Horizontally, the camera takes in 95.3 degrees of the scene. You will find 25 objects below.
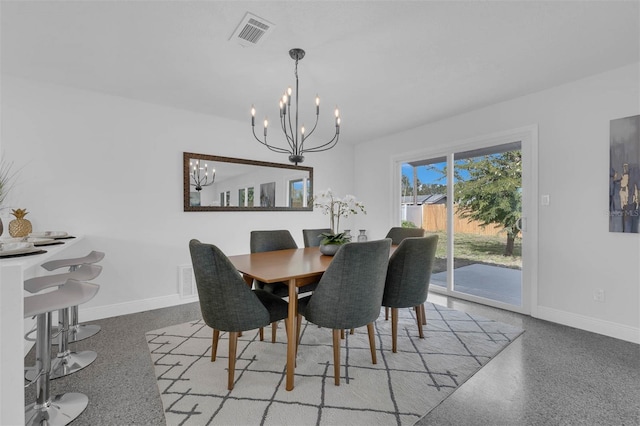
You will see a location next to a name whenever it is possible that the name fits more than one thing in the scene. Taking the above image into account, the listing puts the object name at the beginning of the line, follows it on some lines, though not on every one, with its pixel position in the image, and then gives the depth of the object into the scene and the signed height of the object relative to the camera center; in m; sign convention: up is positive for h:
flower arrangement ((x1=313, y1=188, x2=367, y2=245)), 2.47 +0.06
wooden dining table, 1.72 -0.37
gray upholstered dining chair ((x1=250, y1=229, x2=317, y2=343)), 2.67 -0.33
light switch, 2.95 +0.11
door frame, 3.03 +0.02
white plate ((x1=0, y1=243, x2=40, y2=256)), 1.39 -0.18
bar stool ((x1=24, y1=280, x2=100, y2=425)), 1.45 -0.80
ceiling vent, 1.86 +1.22
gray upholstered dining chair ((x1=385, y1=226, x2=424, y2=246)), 3.12 -0.24
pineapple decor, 2.24 -0.10
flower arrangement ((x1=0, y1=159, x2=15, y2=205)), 2.57 +0.32
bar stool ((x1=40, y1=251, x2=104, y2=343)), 2.46 -0.46
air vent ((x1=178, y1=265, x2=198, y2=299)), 3.43 -0.82
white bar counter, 1.13 -0.51
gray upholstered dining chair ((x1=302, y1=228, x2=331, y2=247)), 3.31 -0.30
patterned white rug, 1.58 -1.09
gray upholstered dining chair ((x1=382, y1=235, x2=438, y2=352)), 2.21 -0.49
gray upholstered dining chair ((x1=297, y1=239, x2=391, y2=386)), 1.73 -0.48
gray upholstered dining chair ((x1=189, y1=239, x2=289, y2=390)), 1.65 -0.50
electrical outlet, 2.62 -0.76
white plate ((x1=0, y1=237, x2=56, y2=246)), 1.91 -0.19
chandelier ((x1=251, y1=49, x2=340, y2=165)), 2.11 +0.80
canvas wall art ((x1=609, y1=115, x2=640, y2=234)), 2.42 +0.30
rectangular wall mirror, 3.54 +0.37
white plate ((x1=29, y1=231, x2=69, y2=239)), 2.45 -0.18
